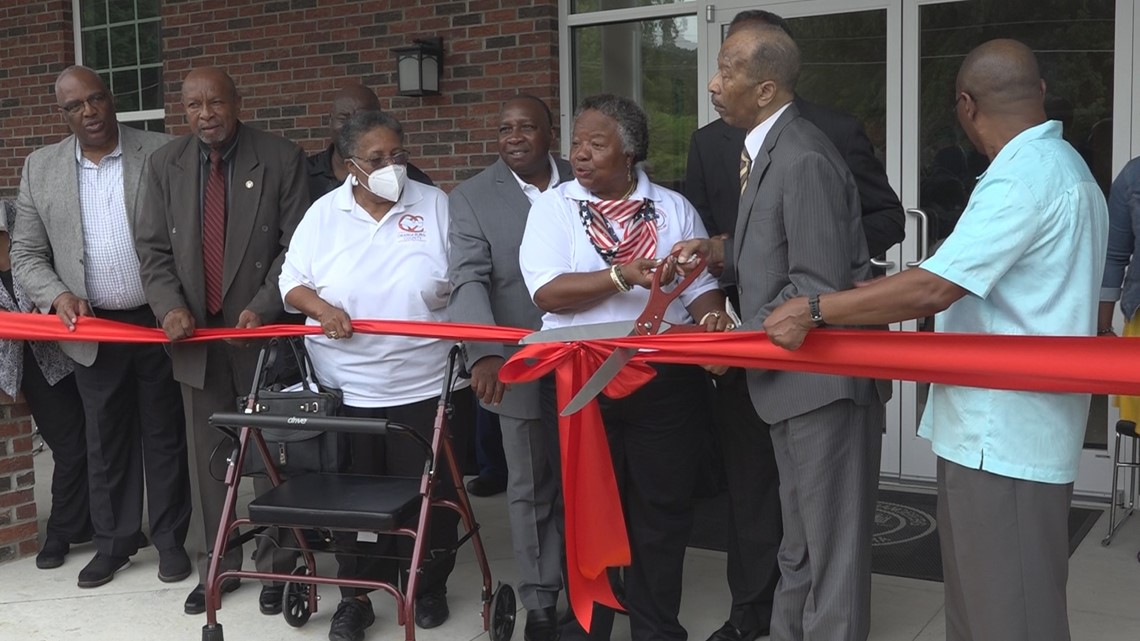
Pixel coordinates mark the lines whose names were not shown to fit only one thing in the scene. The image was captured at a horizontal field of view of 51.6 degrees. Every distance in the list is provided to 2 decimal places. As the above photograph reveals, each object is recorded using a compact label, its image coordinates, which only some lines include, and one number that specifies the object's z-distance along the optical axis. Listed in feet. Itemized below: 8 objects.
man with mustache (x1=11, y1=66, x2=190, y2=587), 15.71
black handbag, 13.42
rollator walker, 12.18
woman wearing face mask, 13.65
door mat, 16.11
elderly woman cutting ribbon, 12.03
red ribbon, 8.87
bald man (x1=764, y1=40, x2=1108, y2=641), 8.50
